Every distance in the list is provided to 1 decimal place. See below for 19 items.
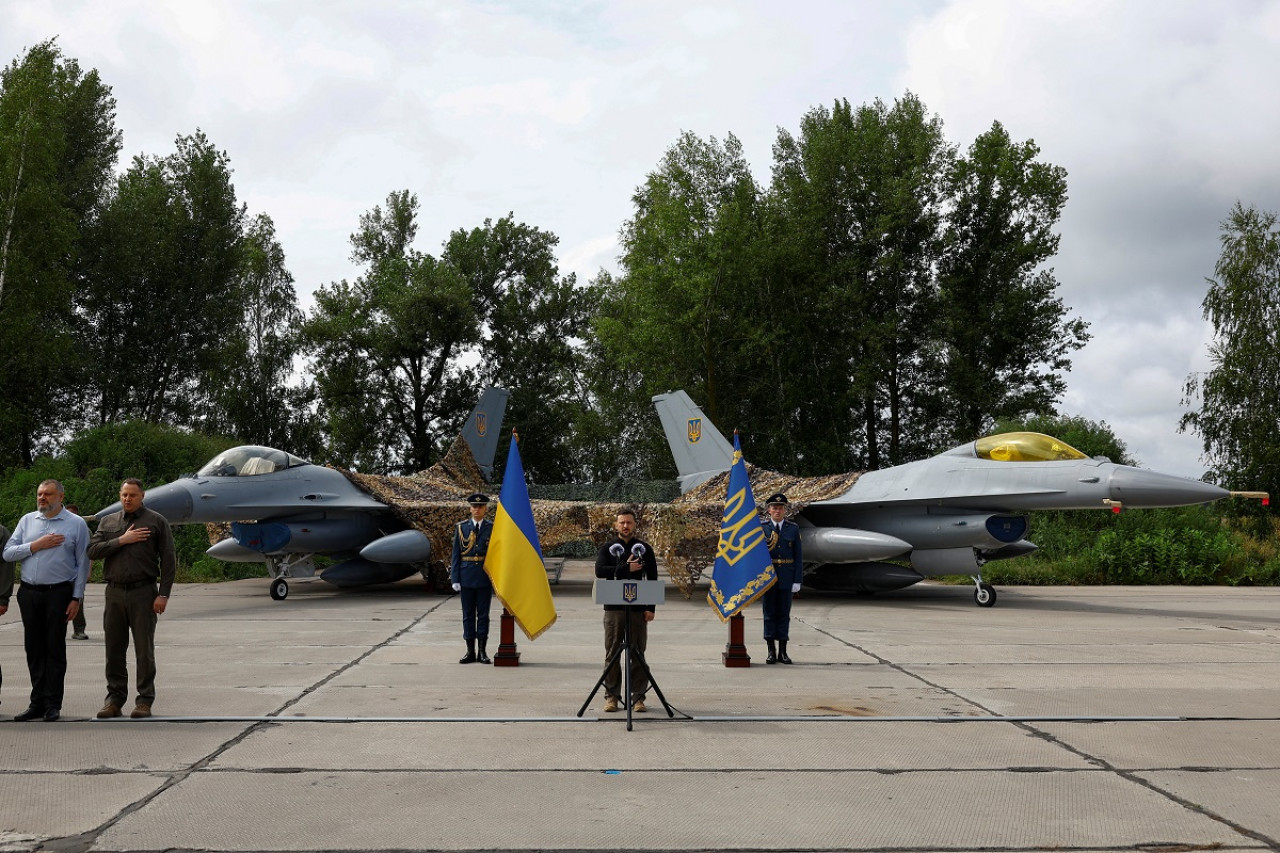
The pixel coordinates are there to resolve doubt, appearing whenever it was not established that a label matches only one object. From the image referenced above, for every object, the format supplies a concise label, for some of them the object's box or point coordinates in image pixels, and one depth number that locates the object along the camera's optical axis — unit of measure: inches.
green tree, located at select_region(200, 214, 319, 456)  1514.5
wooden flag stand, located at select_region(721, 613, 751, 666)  339.9
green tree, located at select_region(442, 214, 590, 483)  1568.7
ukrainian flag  316.5
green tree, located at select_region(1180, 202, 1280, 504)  1174.3
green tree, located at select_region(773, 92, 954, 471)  1326.3
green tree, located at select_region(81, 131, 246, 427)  1392.7
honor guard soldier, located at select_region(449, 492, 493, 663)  351.3
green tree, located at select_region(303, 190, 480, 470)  1444.4
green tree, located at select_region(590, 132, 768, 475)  1320.1
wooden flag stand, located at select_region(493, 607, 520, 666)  340.2
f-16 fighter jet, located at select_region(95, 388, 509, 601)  568.4
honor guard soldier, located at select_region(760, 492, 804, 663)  350.9
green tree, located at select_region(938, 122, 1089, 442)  1302.9
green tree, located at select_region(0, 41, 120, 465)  1063.0
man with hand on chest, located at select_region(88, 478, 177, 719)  245.6
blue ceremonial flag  341.3
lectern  247.1
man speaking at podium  256.1
